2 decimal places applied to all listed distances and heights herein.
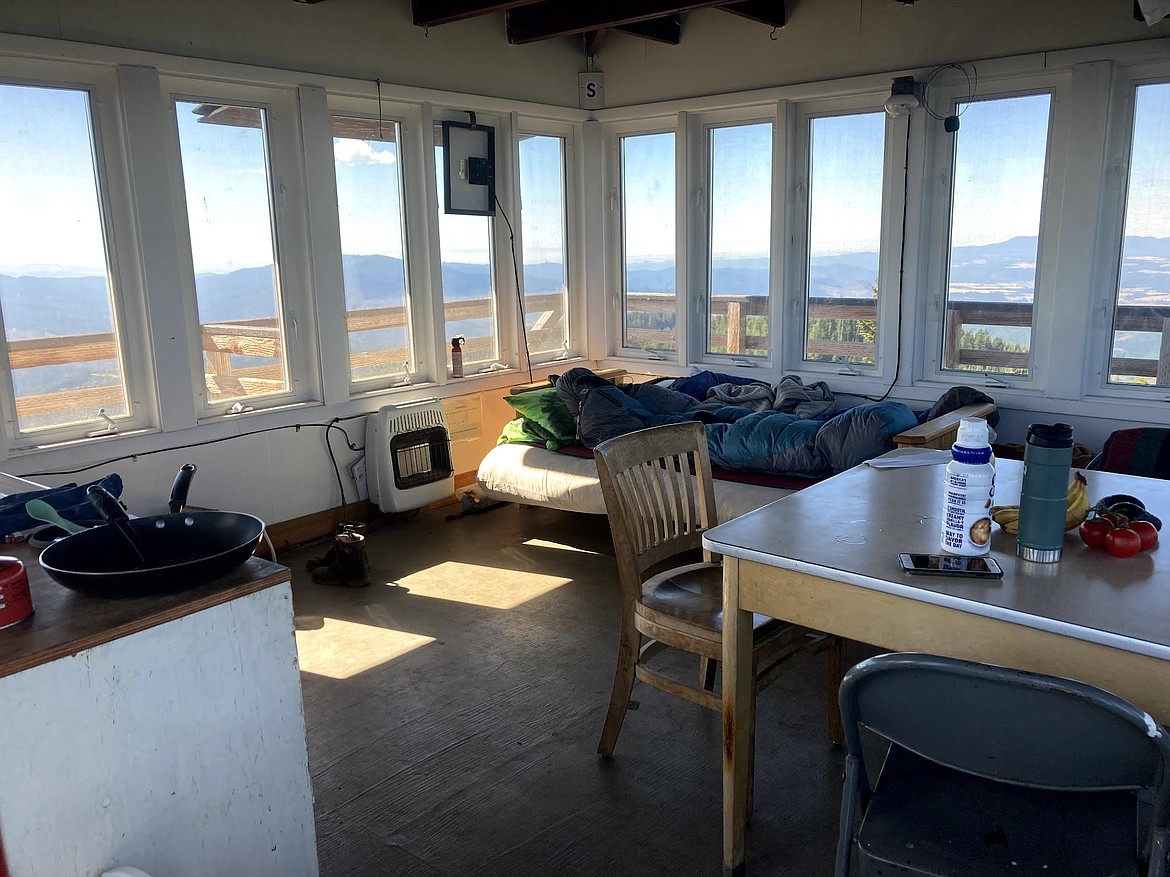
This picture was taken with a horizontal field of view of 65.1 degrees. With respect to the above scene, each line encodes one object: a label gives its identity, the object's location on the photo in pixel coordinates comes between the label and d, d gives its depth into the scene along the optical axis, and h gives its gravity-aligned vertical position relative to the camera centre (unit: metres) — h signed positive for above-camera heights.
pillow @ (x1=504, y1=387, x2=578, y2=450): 4.77 -0.79
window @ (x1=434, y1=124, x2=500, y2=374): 5.29 -0.12
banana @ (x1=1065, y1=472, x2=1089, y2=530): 1.89 -0.52
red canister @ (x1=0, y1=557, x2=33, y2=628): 1.53 -0.53
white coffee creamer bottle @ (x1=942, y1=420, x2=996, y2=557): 1.69 -0.45
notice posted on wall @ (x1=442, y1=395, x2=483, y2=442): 5.24 -0.88
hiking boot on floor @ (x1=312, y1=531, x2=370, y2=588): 4.04 -1.31
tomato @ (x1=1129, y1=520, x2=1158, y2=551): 1.81 -0.56
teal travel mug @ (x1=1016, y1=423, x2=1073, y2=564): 1.67 -0.45
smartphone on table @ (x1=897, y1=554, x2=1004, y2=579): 1.70 -0.58
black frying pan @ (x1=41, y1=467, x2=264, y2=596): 1.61 -0.53
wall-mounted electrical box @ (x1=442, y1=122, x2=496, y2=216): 5.14 +0.53
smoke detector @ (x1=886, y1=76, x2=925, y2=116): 4.38 +0.73
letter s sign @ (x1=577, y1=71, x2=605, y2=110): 5.75 +1.05
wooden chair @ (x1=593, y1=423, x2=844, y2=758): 2.32 -0.89
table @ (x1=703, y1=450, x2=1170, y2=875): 1.51 -0.60
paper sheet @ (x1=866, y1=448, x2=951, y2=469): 2.53 -0.57
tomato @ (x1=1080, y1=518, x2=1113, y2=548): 1.81 -0.55
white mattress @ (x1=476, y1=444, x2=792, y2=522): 4.06 -1.06
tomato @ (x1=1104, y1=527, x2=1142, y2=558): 1.77 -0.56
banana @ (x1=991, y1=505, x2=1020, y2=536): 1.92 -0.56
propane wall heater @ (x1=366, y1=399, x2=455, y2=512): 4.71 -0.99
